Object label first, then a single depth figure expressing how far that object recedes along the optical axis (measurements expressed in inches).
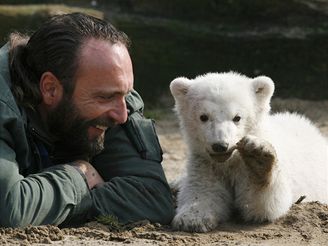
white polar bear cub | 403.1
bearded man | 373.1
